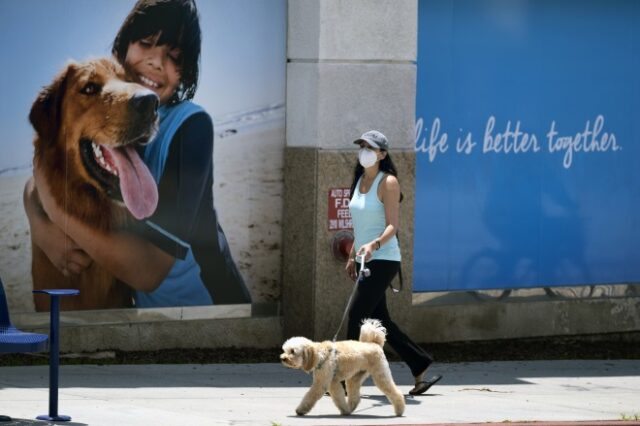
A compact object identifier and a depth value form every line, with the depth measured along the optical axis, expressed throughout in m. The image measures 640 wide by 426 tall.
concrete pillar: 24.00
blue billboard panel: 26.00
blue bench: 16.69
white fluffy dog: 17.81
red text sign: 24.11
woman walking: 19.83
